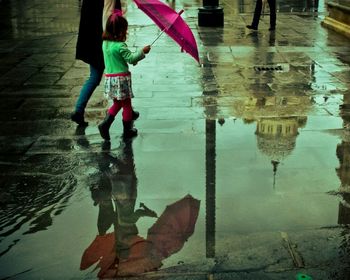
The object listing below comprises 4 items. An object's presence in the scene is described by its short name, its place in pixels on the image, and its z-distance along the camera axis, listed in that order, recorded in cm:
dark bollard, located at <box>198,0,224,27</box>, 1434
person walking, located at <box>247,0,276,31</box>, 1358
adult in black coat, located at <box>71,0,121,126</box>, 652
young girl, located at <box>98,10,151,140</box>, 586
